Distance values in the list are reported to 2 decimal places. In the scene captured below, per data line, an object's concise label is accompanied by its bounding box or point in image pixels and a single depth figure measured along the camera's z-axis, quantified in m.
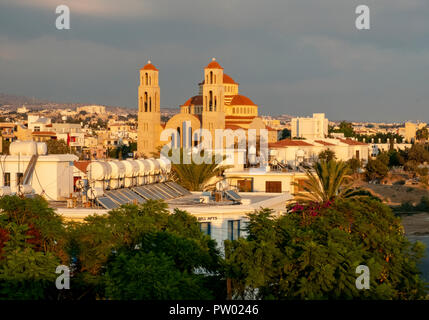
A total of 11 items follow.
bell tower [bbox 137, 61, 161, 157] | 103.06
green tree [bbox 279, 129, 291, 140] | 193.19
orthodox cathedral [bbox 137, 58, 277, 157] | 98.50
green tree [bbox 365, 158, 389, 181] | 95.69
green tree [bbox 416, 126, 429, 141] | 147.38
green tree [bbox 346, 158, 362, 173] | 97.32
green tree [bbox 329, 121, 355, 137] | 159.60
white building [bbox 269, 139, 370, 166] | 89.44
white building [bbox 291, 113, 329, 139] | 175.75
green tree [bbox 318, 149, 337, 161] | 90.81
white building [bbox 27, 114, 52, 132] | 122.56
